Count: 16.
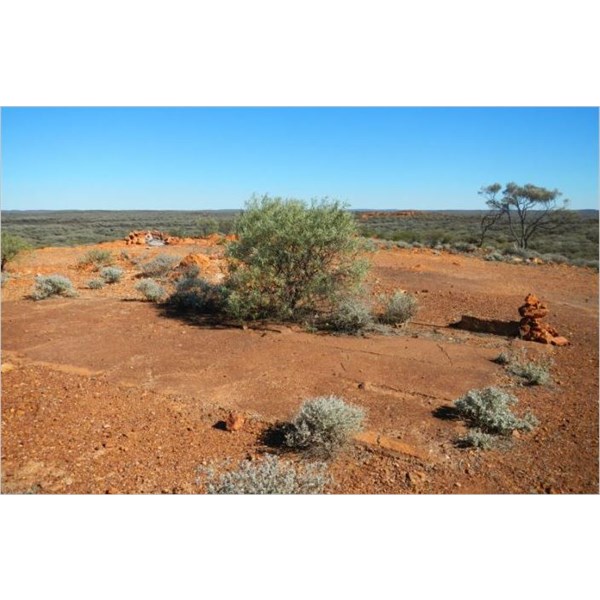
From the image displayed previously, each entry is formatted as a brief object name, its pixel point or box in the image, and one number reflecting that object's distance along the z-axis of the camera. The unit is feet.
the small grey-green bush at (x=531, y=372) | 17.46
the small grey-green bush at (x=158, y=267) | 41.93
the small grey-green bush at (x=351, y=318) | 23.24
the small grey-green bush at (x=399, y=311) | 25.58
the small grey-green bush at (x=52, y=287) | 29.09
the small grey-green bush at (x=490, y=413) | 13.50
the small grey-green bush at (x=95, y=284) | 35.45
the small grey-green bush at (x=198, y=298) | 27.55
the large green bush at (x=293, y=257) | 25.02
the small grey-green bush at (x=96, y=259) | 47.40
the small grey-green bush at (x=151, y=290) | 29.99
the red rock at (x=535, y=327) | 22.82
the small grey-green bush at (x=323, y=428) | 12.27
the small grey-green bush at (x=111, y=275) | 38.47
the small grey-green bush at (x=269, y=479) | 10.62
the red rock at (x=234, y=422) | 13.50
